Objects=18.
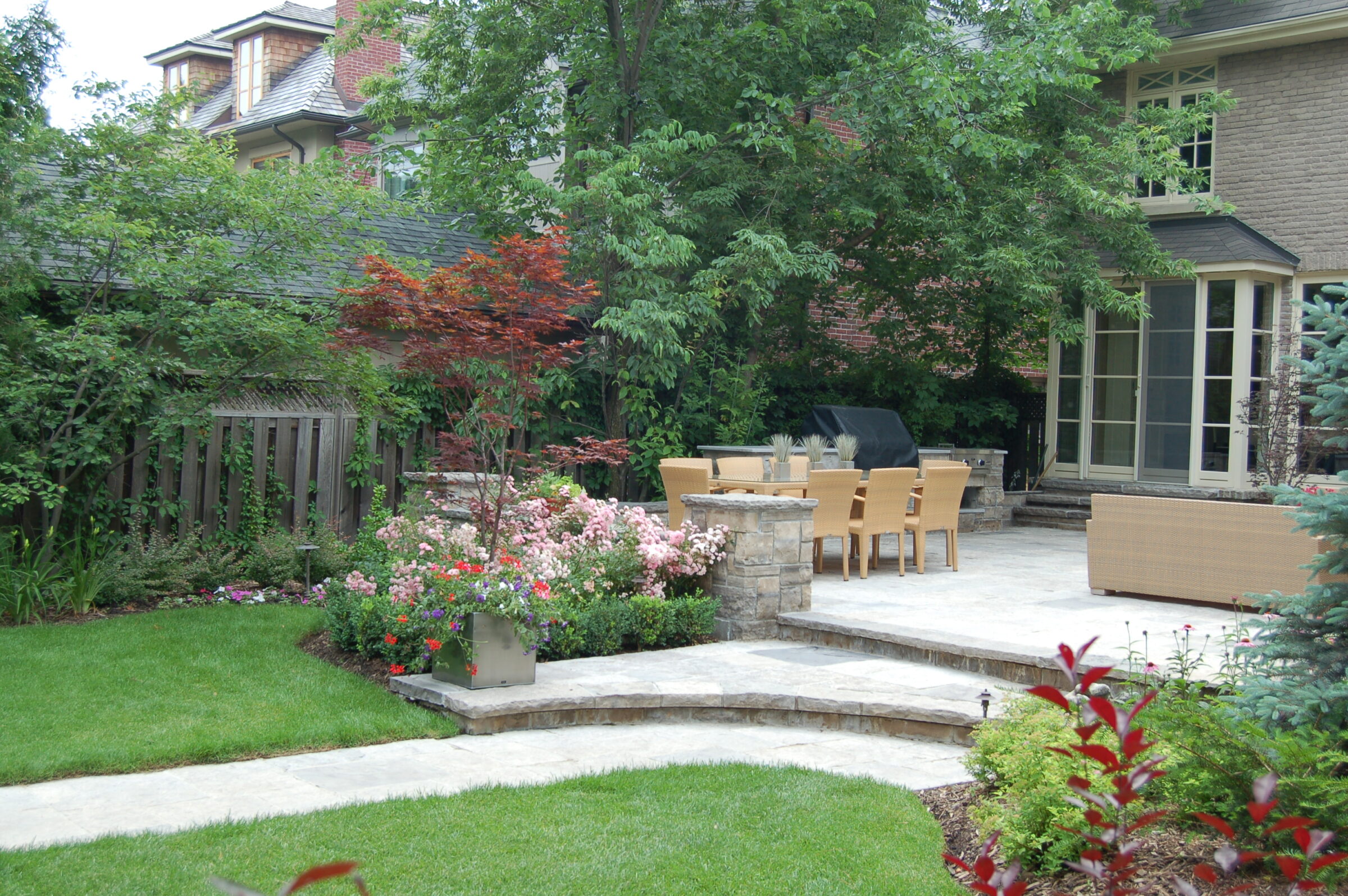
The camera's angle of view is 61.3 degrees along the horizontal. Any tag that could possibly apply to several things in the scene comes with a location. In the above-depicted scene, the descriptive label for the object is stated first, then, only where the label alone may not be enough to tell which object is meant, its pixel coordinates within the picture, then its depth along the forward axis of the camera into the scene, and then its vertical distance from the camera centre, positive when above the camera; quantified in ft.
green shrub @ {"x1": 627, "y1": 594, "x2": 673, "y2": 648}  23.27 -3.75
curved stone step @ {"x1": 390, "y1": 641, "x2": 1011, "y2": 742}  18.11 -4.31
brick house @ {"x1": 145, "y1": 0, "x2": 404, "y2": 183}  65.41 +21.88
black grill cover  41.96 +0.45
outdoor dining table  30.55 -1.21
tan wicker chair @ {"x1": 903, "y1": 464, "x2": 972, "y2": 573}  31.83 -1.67
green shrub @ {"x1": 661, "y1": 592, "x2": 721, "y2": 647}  23.81 -3.88
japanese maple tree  22.08 +2.04
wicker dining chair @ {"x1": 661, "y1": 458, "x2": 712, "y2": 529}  28.73 -1.14
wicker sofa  25.23 -2.17
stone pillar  24.76 -2.69
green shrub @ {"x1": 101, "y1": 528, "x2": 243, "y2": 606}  26.99 -3.67
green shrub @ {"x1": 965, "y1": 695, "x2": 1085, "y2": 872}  11.45 -3.63
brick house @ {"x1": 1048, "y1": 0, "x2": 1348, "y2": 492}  44.09 +7.99
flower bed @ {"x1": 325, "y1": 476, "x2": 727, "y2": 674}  19.22 -2.85
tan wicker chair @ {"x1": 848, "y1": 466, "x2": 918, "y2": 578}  30.32 -1.64
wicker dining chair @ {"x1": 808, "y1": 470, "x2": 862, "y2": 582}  29.14 -1.45
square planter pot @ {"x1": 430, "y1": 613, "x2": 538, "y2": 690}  18.97 -3.86
